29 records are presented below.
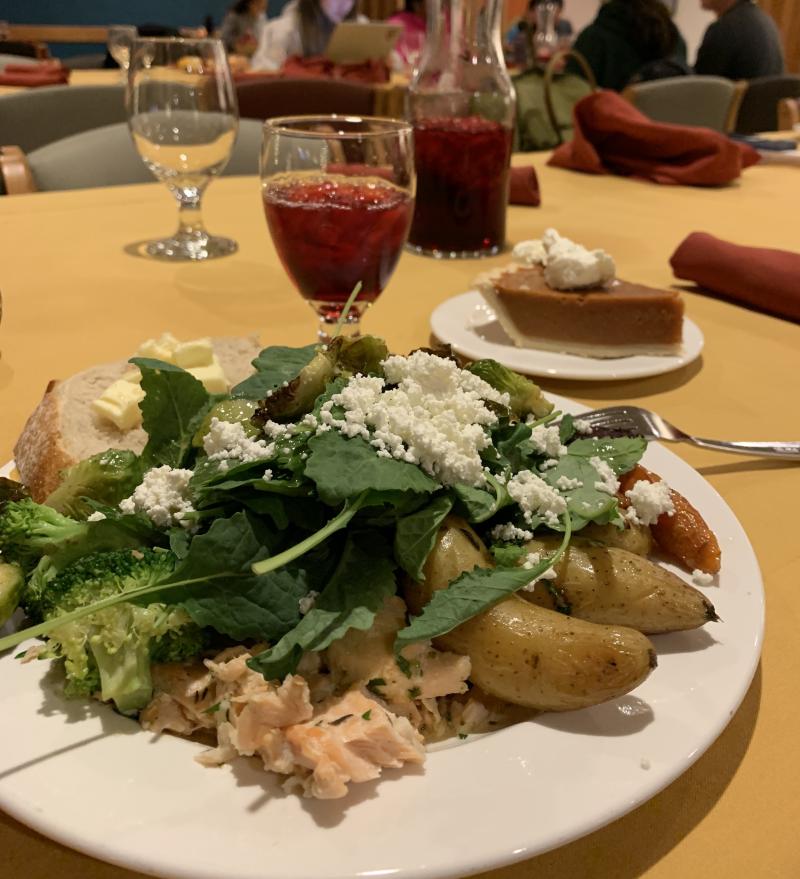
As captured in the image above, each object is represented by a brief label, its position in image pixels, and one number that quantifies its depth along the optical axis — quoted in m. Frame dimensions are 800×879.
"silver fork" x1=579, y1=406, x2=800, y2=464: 0.41
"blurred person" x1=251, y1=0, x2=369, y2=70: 2.65
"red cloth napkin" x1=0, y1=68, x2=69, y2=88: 1.50
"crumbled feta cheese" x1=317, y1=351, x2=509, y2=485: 0.29
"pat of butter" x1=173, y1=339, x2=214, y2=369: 0.42
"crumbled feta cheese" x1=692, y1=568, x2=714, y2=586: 0.31
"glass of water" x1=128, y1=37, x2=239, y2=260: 0.64
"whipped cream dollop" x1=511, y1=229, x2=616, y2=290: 0.54
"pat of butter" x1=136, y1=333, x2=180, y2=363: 0.43
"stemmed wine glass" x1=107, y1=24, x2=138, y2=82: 1.54
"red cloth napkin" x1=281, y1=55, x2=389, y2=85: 1.96
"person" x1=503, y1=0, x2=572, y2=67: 2.77
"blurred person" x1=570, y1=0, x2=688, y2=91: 1.87
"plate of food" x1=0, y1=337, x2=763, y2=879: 0.22
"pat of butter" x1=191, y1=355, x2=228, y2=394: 0.41
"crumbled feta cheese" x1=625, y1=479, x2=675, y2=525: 0.32
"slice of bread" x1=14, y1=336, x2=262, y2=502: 0.38
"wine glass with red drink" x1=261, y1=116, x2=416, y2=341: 0.49
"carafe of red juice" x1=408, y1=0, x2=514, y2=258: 0.65
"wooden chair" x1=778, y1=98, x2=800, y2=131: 1.42
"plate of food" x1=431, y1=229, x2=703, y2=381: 0.52
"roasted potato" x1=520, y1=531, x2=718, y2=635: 0.28
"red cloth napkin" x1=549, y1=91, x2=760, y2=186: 0.95
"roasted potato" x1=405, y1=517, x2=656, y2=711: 0.25
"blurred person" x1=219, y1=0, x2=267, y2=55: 3.03
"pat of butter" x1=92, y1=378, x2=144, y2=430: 0.40
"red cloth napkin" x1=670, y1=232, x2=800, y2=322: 0.61
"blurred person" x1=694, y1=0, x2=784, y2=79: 2.18
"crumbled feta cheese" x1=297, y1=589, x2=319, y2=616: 0.28
